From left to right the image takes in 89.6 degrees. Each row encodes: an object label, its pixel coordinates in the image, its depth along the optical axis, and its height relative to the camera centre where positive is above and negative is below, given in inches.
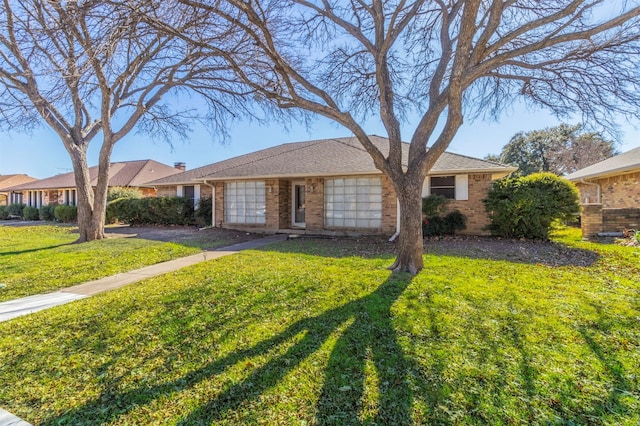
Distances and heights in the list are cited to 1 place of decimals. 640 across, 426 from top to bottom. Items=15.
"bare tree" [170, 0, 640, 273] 237.1 +129.2
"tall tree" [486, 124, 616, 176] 1208.8 +217.7
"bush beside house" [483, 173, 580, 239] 401.1 +1.6
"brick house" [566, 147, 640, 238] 434.9 +23.9
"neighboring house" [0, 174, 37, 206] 1708.0 +188.8
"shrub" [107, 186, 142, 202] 824.3 +38.1
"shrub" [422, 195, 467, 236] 465.4 -17.8
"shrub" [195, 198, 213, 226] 662.5 -8.1
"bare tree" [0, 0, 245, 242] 219.3 +137.9
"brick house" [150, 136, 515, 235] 474.6 +30.1
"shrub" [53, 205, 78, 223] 861.2 -10.1
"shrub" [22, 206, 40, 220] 1028.5 -11.0
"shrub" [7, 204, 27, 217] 1140.5 +2.4
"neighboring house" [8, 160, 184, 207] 1082.1 +95.2
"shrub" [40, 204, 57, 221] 973.8 -10.8
